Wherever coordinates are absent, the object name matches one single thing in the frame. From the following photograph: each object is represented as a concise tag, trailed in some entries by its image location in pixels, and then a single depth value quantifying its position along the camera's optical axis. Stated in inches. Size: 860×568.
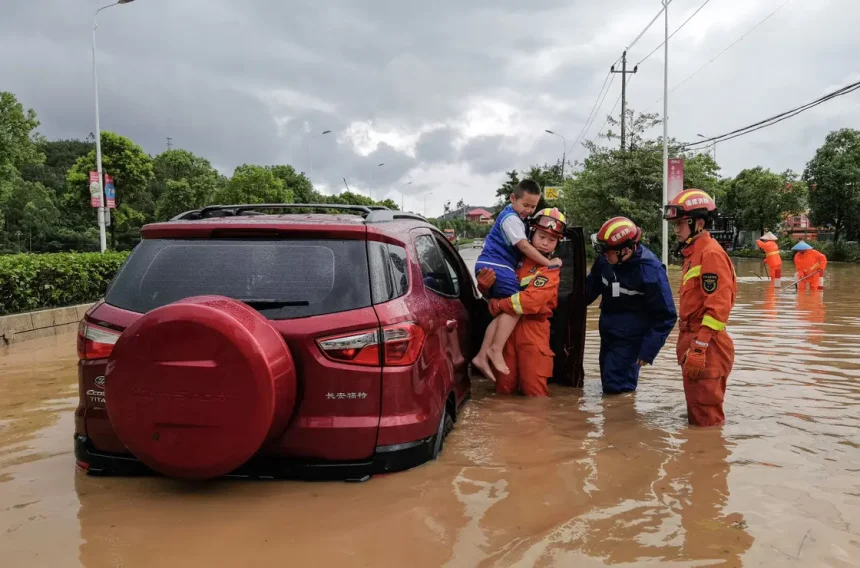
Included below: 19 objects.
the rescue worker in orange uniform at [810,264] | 656.4
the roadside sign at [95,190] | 894.4
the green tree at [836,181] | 1523.1
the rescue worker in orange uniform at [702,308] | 170.9
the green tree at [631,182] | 1197.7
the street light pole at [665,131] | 1064.2
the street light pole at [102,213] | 893.2
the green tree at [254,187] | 1668.3
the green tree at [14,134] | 1240.4
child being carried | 202.5
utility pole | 1499.8
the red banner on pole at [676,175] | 1048.8
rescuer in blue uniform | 207.2
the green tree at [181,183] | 2265.0
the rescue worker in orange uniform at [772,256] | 755.4
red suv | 109.2
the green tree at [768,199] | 1784.0
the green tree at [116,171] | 1598.2
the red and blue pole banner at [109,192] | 982.4
